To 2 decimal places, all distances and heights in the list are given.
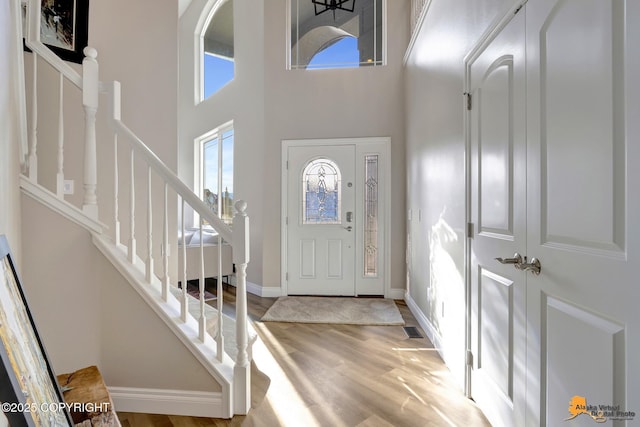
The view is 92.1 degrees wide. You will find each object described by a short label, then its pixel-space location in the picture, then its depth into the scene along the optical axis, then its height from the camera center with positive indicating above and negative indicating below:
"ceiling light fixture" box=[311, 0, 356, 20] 3.91 +2.74
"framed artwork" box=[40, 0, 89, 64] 2.34 +1.47
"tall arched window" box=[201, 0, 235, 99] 4.87 +2.69
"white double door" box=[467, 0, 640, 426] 0.88 -0.01
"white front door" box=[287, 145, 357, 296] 4.09 -0.11
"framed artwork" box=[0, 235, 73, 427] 0.60 -0.36
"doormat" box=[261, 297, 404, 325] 3.19 -1.12
